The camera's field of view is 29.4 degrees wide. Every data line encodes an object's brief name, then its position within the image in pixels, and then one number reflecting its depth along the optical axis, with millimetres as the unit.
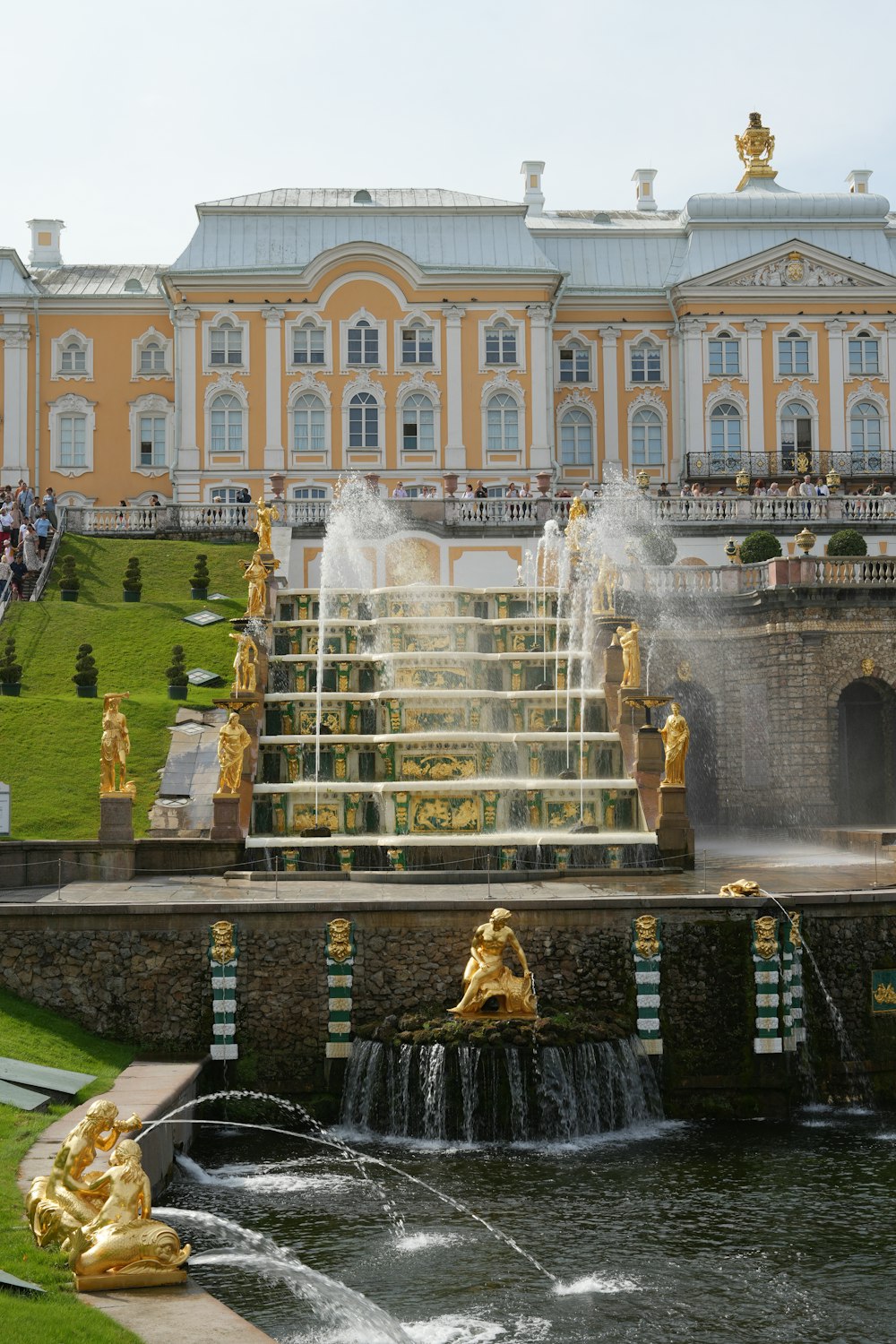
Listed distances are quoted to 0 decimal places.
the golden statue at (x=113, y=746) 27750
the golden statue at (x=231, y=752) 28734
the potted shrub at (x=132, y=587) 45594
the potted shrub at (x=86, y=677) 36688
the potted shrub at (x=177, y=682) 36688
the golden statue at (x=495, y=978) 20703
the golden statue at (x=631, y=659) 33188
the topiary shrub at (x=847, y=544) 45812
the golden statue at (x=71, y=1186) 13281
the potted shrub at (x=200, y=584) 46375
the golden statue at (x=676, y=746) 28859
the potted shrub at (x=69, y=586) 45344
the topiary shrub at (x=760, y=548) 46156
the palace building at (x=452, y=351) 64062
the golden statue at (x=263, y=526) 43500
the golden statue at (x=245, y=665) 32031
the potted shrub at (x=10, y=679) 36812
